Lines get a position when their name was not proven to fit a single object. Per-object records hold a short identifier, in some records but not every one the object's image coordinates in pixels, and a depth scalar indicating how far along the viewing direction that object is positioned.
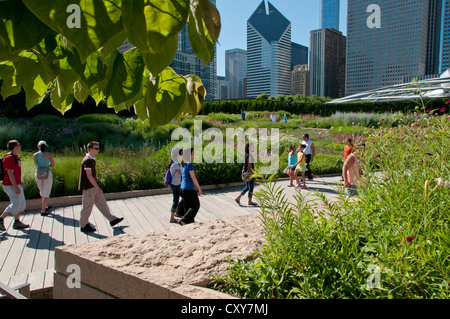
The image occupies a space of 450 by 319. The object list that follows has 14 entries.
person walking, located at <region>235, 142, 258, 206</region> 7.01
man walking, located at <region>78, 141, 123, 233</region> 5.54
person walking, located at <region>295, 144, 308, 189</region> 8.66
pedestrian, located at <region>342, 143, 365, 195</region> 4.92
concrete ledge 1.96
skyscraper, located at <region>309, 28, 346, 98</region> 99.44
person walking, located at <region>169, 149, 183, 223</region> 6.19
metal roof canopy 27.88
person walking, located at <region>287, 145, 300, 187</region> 9.04
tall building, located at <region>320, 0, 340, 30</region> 111.95
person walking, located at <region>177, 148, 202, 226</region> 5.51
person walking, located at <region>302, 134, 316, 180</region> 9.78
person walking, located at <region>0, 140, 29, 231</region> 5.46
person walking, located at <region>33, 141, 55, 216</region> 6.26
